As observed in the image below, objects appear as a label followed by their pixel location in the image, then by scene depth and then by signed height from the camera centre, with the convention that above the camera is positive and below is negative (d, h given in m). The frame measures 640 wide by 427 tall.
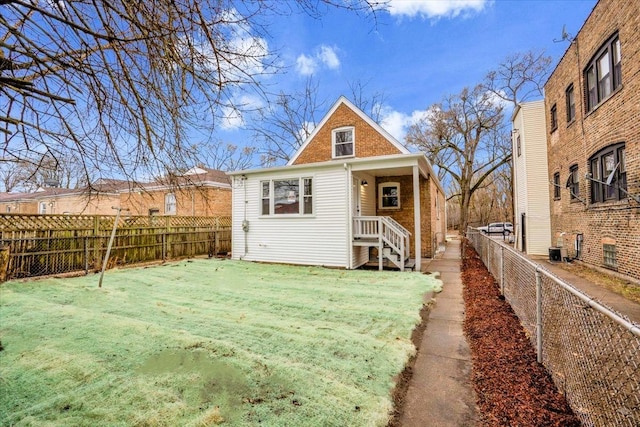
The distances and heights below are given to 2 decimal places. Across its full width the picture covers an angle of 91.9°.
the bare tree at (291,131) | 22.39 +7.16
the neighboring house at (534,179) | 13.44 +1.85
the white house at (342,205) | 9.75 +0.65
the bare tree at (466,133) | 25.00 +7.46
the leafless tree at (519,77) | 23.12 +11.13
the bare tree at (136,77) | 2.36 +1.23
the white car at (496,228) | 33.37 -0.76
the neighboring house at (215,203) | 19.91 +1.48
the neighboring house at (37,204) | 26.17 +2.06
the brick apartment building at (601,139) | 7.19 +2.30
